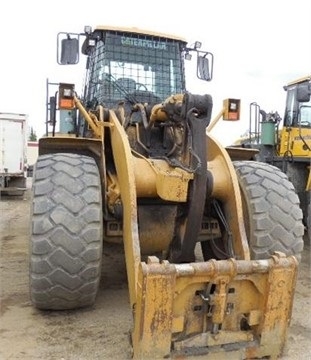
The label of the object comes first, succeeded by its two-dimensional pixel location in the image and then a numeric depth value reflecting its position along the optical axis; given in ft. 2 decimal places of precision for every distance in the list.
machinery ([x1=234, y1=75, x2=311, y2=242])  24.80
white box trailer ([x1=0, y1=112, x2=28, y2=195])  47.85
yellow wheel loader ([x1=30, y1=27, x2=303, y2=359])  9.94
